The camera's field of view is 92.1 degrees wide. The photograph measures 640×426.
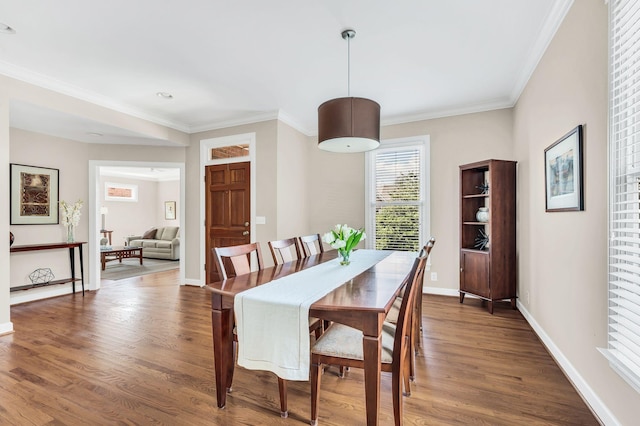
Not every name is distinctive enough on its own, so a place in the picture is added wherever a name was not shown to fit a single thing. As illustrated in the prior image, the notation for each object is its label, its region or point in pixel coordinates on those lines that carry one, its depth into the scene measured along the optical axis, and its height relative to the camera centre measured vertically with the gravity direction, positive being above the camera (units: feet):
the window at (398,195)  14.67 +0.89
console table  13.03 -1.90
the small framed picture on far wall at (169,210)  32.17 +0.30
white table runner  4.96 -1.92
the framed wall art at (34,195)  13.73 +0.83
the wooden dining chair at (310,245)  10.48 -1.18
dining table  4.64 -1.50
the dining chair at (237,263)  5.83 -1.18
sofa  25.82 -2.58
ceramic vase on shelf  12.47 -0.04
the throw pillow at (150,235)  28.71 -2.06
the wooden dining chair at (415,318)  6.79 -2.45
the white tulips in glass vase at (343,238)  8.13 -0.66
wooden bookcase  11.80 -1.26
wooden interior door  15.28 +0.30
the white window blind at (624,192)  4.77 +0.35
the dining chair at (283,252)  7.97 -1.18
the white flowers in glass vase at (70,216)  15.06 -0.16
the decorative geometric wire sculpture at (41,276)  14.08 -2.93
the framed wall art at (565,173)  6.51 +0.96
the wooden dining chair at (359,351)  5.08 -2.36
